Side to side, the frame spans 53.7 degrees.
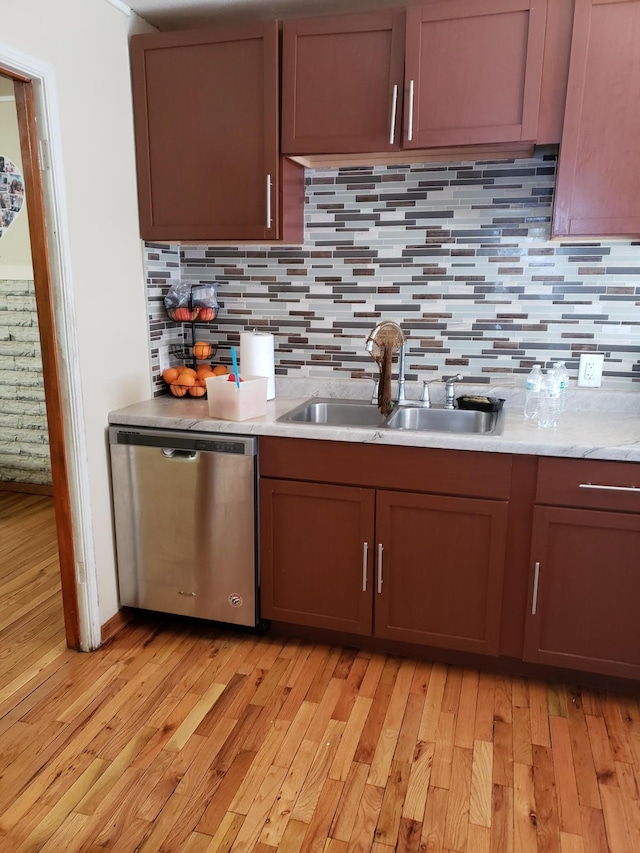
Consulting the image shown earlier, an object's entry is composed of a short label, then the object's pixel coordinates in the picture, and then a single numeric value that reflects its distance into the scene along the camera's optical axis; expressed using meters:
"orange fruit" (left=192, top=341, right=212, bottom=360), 2.80
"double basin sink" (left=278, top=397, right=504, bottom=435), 2.46
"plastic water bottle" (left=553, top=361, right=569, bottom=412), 2.37
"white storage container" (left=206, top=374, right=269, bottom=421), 2.28
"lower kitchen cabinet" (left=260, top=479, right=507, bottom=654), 2.15
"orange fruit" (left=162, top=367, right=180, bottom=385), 2.68
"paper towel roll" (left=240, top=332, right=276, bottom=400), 2.62
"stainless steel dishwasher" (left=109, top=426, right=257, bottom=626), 2.32
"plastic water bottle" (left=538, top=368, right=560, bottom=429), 2.32
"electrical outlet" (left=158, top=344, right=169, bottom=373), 2.77
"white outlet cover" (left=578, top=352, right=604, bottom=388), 2.45
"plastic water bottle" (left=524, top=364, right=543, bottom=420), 2.35
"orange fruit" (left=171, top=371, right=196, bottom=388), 2.64
